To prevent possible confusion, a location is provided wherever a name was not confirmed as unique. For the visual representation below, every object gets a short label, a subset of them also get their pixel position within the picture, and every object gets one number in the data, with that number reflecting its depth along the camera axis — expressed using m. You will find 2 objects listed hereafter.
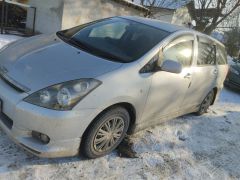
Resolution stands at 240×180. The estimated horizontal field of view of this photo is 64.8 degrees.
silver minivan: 1.94
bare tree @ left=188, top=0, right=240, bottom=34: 12.06
